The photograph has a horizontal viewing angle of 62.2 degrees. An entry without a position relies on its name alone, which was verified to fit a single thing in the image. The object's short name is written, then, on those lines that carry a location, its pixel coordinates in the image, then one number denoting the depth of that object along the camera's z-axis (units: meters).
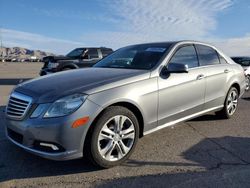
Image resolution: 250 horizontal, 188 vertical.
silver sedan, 2.40
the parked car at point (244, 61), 11.04
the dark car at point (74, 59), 8.76
